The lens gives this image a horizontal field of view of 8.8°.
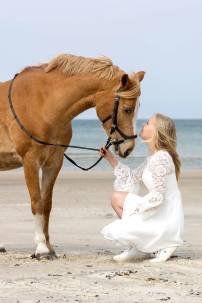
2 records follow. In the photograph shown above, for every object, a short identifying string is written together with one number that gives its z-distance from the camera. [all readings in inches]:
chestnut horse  484.5
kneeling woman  487.1
